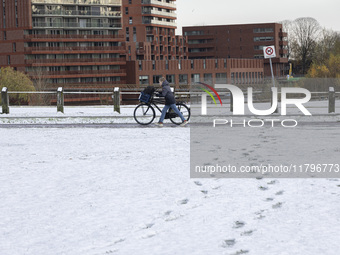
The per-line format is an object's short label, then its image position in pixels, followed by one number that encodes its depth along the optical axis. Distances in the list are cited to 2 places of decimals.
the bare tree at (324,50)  115.14
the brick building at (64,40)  114.81
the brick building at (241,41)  164.29
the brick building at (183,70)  128.62
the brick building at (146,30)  137.00
